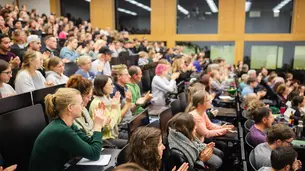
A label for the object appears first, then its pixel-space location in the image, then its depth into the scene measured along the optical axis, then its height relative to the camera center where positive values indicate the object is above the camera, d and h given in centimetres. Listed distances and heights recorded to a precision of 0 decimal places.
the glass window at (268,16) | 1315 +137
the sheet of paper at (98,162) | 223 -90
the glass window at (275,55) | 1316 -44
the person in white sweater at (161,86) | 532 -74
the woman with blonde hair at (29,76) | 362 -37
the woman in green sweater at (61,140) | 208 -68
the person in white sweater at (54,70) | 407 -34
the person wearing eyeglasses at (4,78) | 315 -35
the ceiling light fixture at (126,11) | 1482 +179
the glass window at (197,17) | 1376 +140
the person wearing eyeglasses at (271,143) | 278 -97
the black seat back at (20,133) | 231 -73
